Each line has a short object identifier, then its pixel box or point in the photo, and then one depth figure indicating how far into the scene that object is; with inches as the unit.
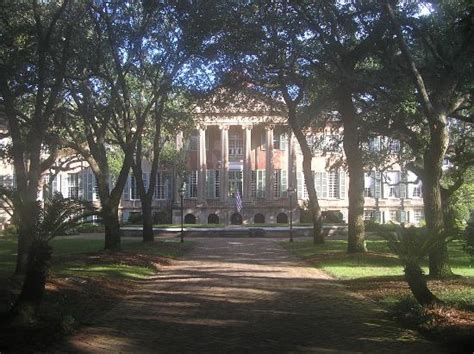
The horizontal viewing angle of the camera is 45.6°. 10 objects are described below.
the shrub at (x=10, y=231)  1584.6
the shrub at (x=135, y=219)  2104.0
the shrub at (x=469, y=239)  347.9
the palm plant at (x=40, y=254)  353.4
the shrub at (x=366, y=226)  1561.8
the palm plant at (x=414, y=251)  387.9
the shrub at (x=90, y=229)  1714.2
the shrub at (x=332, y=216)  2122.3
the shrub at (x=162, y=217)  2150.3
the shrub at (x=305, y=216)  2140.7
